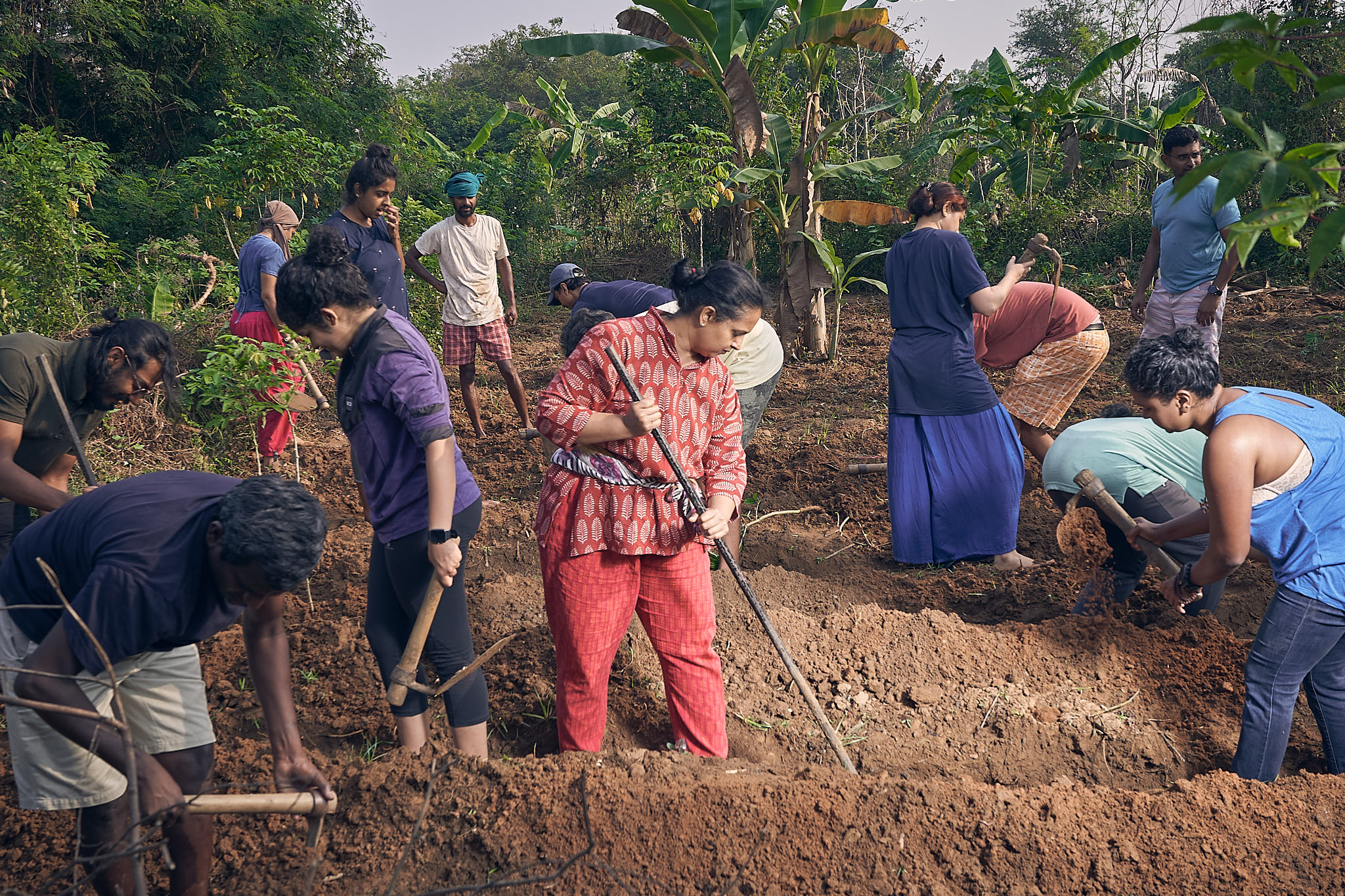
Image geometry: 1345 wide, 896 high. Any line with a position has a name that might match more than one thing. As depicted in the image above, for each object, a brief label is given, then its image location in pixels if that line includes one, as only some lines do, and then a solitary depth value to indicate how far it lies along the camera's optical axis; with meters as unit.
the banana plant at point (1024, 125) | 8.31
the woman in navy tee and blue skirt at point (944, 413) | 4.11
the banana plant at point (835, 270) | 7.20
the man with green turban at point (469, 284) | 6.04
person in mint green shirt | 3.45
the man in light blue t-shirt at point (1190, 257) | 4.62
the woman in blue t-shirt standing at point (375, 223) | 4.57
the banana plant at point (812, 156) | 6.23
